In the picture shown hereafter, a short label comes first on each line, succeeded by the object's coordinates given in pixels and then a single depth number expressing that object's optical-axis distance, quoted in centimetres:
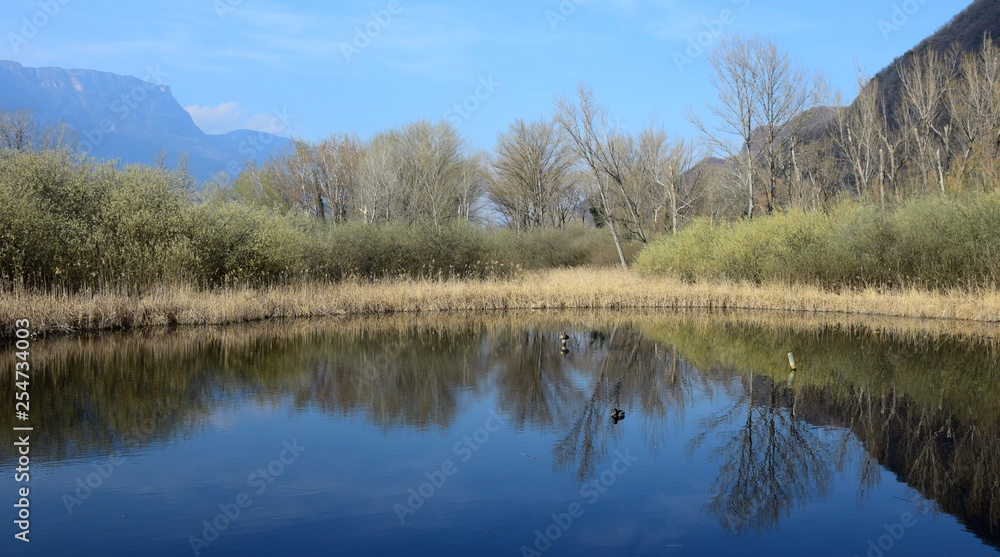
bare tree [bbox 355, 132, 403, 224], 4181
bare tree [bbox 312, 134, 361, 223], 4597
